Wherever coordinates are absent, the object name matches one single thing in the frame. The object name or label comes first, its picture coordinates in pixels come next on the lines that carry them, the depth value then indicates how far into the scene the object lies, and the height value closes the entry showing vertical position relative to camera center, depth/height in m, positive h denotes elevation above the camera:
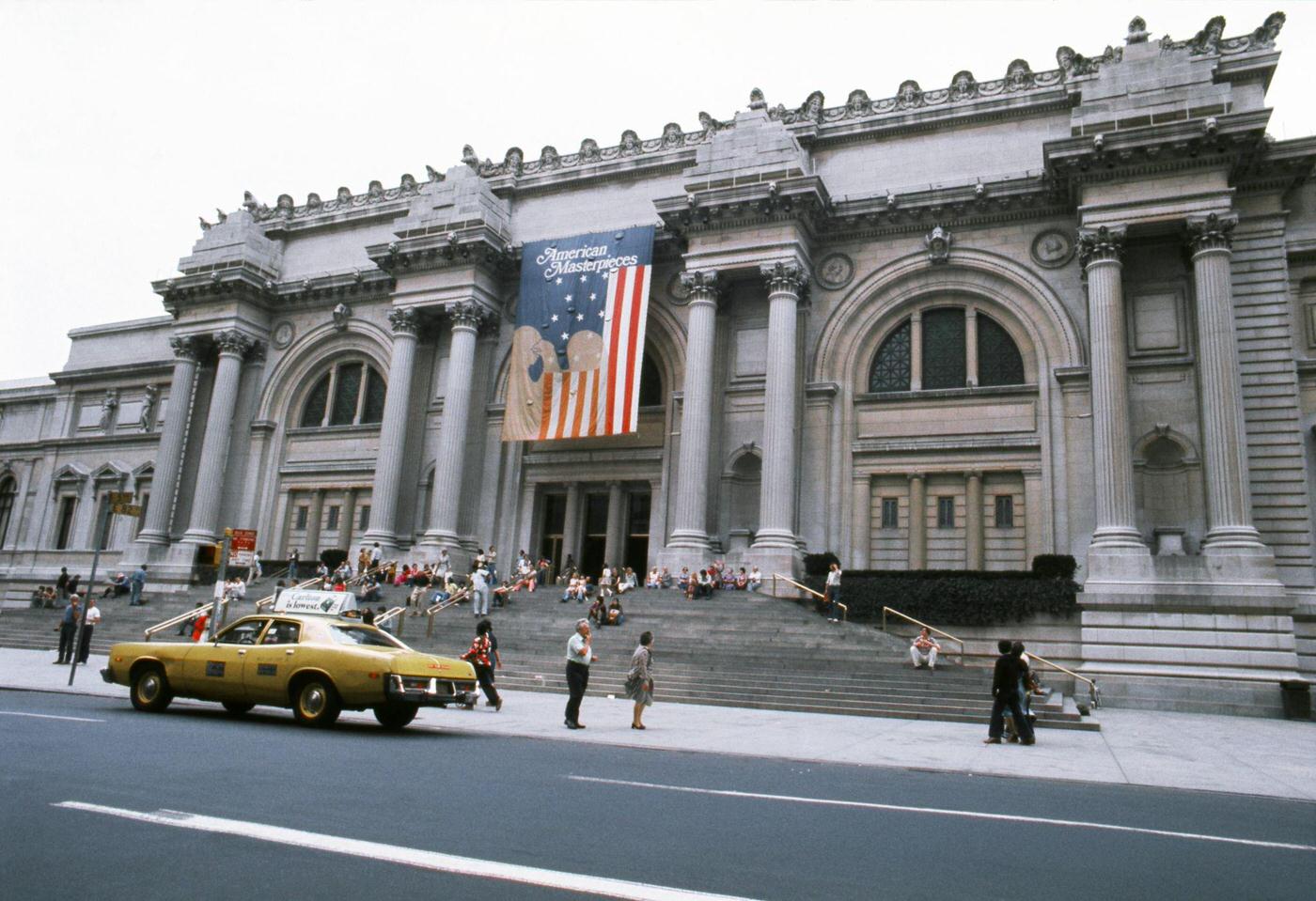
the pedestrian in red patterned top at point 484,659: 16.66 -0.78
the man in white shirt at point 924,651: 20.45 -0.13
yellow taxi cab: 12.77 -0.95
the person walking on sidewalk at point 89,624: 22.42 -0.88
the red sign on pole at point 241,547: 19.03 +1.07
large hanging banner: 32.22 +9.93
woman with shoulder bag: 14.59 -0.88
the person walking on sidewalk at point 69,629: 22.45 -0.98
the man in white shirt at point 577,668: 14.24 -0.71
